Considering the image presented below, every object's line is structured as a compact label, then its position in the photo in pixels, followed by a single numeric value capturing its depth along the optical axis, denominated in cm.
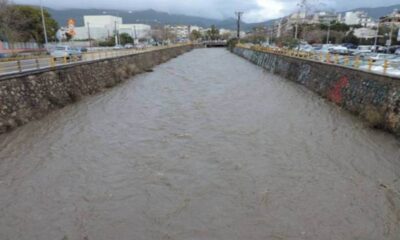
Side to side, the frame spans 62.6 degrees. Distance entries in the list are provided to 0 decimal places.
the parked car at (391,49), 4813
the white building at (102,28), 13362
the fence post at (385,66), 1445
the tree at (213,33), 14962
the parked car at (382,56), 2905
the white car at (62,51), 3295
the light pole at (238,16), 9815
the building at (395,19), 9182
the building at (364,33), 8743
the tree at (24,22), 3812
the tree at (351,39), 8247
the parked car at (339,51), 4053
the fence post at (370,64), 1591
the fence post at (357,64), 1752
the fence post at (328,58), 2202
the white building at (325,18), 10386
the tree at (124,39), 10140
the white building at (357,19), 13775
